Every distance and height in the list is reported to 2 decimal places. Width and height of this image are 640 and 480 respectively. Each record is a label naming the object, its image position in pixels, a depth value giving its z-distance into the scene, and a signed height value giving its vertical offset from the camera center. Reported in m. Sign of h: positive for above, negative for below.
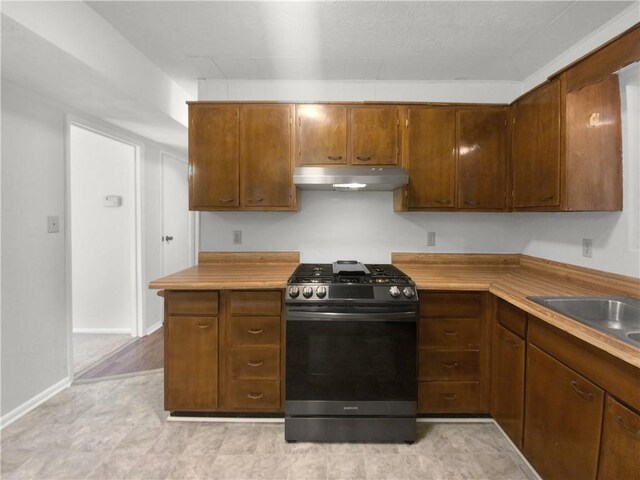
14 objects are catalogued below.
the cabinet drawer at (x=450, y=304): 2.22 -0.48
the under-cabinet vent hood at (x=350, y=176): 2.30 +0.39
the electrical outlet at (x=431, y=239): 2.90 -0.06
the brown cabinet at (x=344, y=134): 2.55 +0.75
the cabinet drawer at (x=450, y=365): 2.23 -0.89
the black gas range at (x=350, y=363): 2.05 -0.81
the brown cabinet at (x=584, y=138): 1.89 +0.55
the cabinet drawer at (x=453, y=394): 2.23 -1.08
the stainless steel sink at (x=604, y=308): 1.70 -0.40
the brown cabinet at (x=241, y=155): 2.56 +0.59
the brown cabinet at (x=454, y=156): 2.55 +0.58
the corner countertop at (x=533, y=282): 1.28 -0.32
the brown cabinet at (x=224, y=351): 2.19 -0.78
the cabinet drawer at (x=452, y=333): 2.22 -0.67
